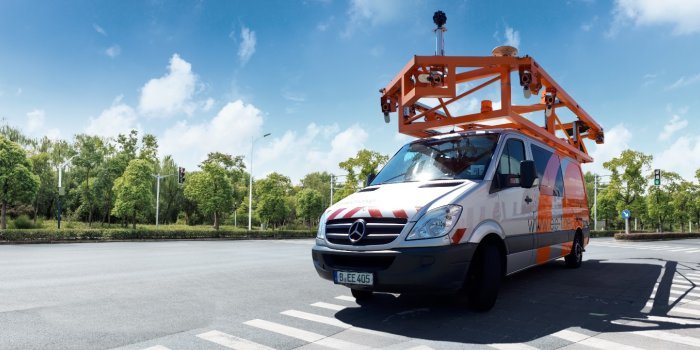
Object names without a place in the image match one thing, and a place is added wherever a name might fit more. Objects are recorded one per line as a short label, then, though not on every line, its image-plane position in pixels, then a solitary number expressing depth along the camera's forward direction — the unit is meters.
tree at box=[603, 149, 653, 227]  36.09
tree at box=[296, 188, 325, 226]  62.50
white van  4.73
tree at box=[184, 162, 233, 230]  40.78
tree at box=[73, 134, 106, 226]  47.91
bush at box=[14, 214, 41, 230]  37.15
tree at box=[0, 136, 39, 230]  28.94
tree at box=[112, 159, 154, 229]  38.09
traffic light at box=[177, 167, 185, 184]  35.61
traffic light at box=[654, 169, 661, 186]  30.33
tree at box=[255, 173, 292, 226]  48.94
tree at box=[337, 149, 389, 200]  38.12
